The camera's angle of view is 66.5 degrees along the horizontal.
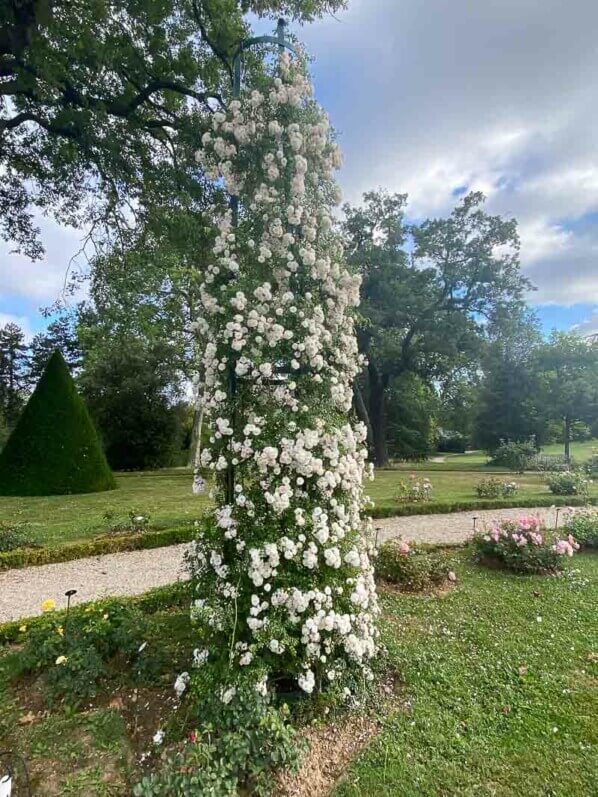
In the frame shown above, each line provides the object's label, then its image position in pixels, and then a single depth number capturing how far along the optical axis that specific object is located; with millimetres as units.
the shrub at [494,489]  10812
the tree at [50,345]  32875
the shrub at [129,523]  7059
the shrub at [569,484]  10945
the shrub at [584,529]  6570
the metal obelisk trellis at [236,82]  2674
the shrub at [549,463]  17141
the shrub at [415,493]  9955
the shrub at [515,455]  19016
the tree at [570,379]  21281
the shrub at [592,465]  15594
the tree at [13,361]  32844
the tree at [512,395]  22984
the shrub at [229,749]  1872
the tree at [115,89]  5930
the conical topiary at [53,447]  10453
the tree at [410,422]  25828
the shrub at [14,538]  6125
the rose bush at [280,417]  2412
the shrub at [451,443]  35531
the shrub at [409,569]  4801
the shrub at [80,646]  2701
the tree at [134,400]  18125
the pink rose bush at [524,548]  5328
